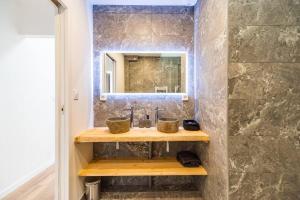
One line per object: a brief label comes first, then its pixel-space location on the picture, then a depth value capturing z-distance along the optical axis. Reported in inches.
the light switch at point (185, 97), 104.3
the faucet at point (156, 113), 102.9
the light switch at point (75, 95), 77.6
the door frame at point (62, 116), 71.1
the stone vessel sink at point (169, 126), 86.3
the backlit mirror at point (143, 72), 104.3
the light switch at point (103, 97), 103.7
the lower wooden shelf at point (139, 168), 82.1
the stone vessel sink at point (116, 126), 84.9
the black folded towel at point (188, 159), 88.6
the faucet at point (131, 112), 99.8
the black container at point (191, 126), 93.4
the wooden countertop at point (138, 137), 79.6
